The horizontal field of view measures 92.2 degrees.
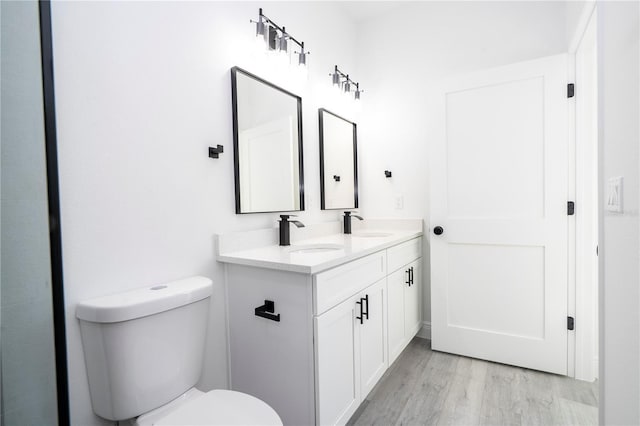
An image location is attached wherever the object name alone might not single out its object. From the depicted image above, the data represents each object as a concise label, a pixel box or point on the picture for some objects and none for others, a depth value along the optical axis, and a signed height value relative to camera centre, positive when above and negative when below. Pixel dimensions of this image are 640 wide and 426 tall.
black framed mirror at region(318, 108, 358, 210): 2.25 +0.32
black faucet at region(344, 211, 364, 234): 2.35 -0.15
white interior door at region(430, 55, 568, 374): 1.89 -0.10
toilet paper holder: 1.24 -0.44
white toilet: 0.92 -0.50
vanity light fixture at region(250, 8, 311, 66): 1.56 +0.87
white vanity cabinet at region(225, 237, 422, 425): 1.18 -0.58
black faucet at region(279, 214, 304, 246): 1.71 -0.14
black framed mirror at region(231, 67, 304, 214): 1.53 +0.32
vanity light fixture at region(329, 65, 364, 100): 2.26 +0.92
